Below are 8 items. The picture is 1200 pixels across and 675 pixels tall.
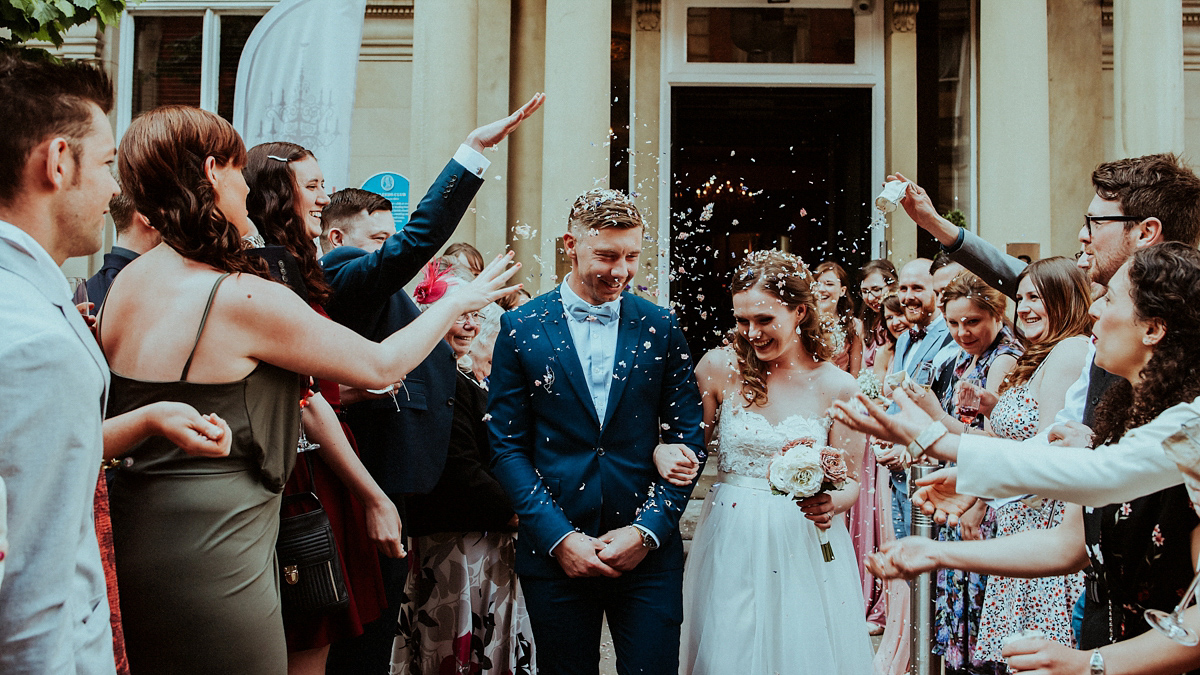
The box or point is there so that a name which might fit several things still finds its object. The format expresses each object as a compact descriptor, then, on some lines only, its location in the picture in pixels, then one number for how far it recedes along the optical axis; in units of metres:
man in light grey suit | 1.60
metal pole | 4.07
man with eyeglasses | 3.27
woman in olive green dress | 2.28
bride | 3.66
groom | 3.44
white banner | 7.12
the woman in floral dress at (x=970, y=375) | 4.49
